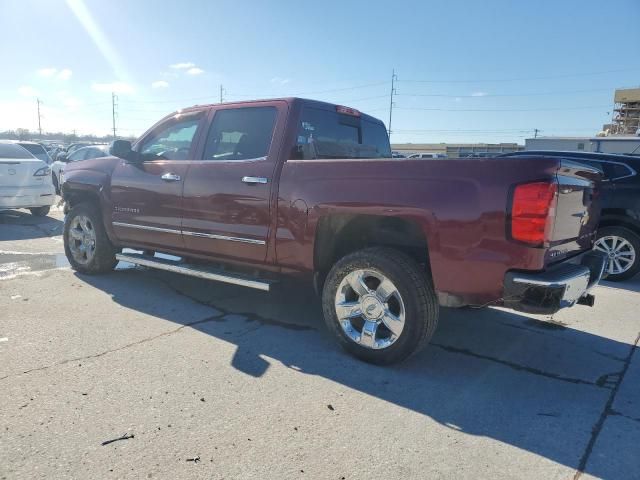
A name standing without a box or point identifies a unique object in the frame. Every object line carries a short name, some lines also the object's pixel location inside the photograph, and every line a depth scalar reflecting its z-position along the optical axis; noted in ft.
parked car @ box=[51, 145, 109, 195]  49.92
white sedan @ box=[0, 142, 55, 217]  31.24
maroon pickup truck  9.56
